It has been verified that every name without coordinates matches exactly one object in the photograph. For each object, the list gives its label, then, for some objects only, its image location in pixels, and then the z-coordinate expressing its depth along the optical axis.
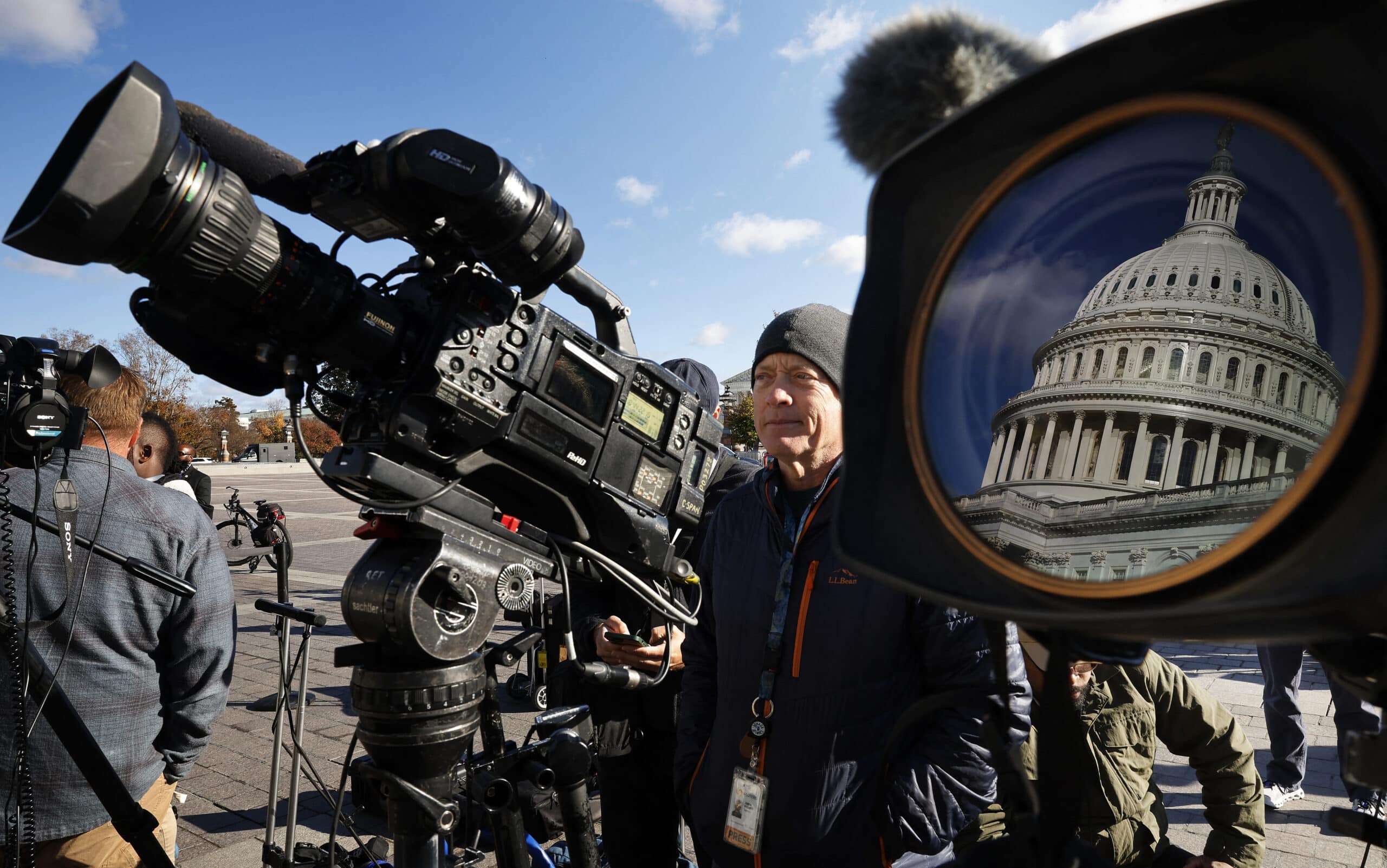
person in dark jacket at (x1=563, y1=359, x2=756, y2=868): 2.64
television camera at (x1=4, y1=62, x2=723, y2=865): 1.56
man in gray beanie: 1.71
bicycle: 9.51
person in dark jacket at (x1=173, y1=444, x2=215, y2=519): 7.16
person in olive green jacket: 2.50
